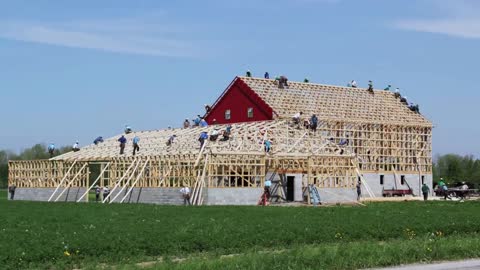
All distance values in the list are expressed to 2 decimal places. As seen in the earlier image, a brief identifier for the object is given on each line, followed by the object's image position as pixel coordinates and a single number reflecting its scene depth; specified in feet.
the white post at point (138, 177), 171.01
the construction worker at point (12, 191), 216.95
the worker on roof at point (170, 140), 180.96
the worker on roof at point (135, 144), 183.52
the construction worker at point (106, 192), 181.76
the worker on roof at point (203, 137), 162.61
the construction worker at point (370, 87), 242.60
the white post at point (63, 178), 198.18
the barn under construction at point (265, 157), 163.02
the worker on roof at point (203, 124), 198.16
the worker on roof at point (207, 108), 239.91
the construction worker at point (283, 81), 221.46
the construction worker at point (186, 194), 156.15
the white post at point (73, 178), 197.91
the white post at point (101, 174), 182.29
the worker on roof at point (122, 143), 190.39
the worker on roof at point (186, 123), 215.47
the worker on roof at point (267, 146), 167.12
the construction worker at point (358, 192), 186.09
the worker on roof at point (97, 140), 220.45
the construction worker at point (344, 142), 208.44
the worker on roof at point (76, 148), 215.31
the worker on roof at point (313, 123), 194.51
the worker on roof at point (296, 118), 197.14
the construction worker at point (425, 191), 195.67
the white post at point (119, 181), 172.84
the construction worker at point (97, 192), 192.95
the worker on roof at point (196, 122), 208.98
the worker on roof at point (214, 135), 167.02
